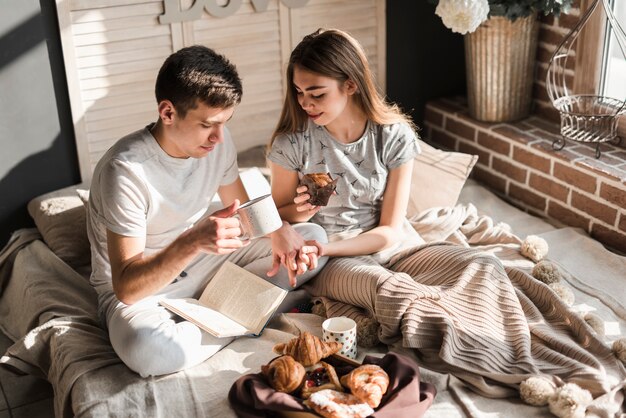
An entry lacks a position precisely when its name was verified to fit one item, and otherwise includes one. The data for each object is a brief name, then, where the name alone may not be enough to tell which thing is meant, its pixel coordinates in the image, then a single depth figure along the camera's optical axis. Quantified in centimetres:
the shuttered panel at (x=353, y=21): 347
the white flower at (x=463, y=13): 306
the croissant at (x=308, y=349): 198
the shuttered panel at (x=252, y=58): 333
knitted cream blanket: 213
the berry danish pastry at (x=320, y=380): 194
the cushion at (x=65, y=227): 290
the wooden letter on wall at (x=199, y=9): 318
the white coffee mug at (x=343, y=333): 216
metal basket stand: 303
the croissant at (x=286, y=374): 193
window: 311
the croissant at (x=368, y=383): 188
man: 206
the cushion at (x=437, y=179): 311
